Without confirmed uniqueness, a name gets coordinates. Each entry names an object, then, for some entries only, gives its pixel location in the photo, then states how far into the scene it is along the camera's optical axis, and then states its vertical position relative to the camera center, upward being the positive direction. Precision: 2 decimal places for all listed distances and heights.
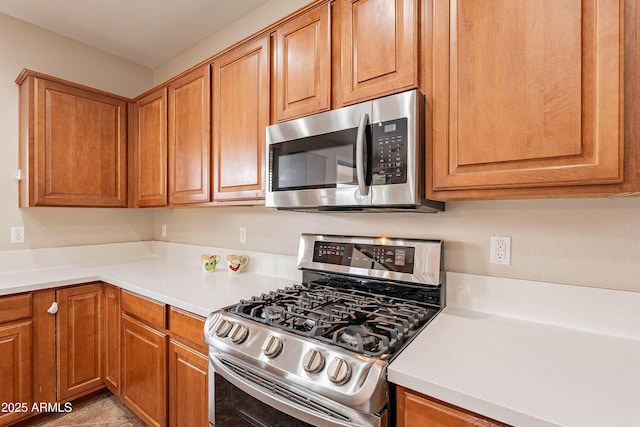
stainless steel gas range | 0.88 -0.41
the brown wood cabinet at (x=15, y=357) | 1.76 -0.84
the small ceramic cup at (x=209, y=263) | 2.17 -0.36
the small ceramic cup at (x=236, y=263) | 2.07 -0.35
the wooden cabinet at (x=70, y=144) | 2.08 +0.48
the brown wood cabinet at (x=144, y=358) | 1.64 -0.84
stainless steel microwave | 1.14 +0.22
